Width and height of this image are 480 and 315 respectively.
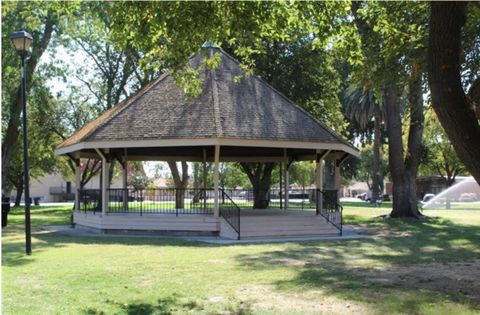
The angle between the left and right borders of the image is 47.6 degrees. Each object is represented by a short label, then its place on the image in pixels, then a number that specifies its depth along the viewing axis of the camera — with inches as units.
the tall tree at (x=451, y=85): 253.6
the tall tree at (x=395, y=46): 536.7
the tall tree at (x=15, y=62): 943.0
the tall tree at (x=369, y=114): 2058.7
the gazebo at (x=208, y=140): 740.0
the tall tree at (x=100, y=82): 1485.0
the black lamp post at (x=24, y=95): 528.4
